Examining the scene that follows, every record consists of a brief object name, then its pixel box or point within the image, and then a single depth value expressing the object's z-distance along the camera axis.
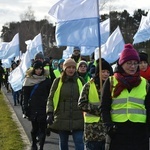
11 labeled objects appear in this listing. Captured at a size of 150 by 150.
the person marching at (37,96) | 8.11
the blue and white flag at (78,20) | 6.64
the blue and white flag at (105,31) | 15.41
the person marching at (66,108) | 6.54
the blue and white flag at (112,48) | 13.69
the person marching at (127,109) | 4.43
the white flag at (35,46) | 17.12
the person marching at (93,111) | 5.72
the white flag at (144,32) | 12.93
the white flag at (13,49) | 19.25
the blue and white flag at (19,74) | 12.44
